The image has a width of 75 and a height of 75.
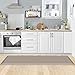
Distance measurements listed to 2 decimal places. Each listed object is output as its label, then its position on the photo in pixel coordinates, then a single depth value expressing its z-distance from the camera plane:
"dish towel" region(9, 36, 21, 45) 4.70
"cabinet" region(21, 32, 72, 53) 4.69
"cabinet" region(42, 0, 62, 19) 5.16
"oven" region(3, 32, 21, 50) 4.70
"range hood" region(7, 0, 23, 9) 5.09
